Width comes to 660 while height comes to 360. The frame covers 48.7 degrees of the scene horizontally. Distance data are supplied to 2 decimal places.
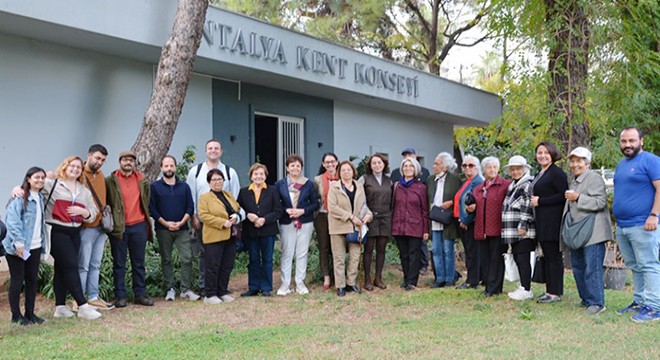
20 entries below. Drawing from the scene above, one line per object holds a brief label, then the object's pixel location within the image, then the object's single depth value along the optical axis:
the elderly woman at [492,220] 8.66
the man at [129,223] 8.26
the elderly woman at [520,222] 8.20
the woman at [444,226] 9.70
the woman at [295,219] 9.28
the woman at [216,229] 8.58
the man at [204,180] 9.00
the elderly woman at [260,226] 8.99
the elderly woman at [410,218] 9.66
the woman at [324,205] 9.52
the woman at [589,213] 7.46
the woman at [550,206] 7.87
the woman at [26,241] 6.86
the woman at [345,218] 9.24
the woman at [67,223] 7.44
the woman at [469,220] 9.36
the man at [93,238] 7.96
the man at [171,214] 8.68
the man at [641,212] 7.04
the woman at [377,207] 9.59
